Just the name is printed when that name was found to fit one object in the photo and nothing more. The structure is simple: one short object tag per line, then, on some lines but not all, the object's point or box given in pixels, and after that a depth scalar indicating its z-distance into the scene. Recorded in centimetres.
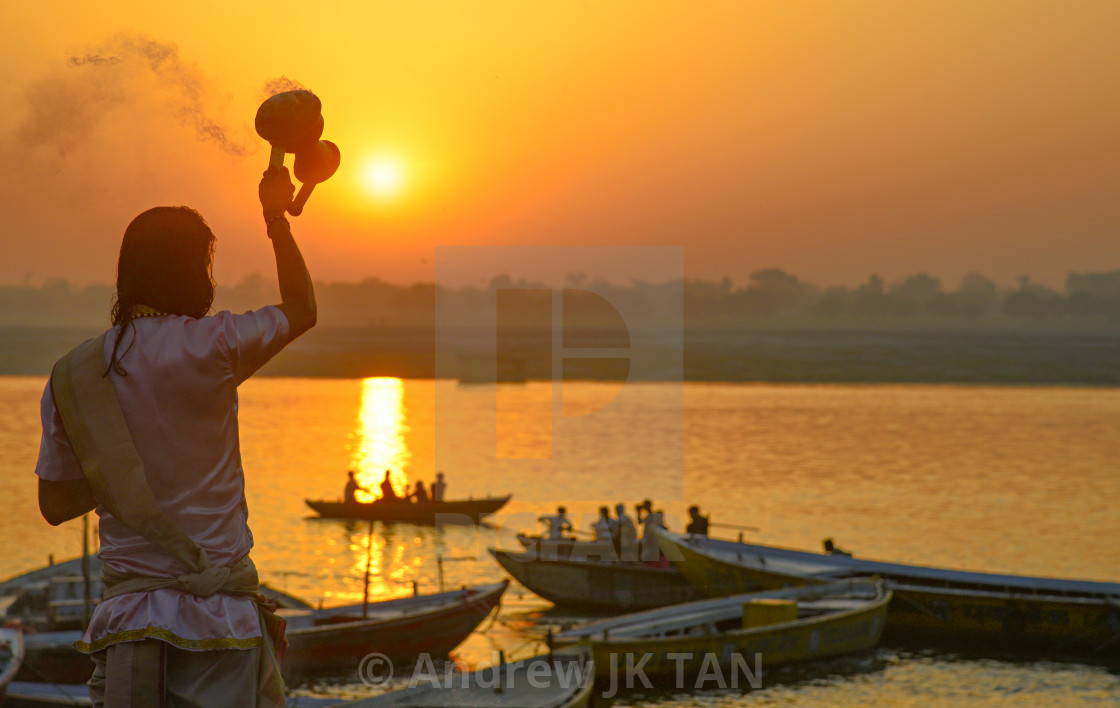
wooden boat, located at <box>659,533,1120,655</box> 3086
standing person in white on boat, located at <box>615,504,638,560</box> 3397
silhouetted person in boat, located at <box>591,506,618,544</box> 3381
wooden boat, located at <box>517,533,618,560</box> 3438
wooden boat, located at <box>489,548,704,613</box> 3359
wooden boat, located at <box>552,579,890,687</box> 2419
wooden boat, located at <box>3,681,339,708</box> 1920
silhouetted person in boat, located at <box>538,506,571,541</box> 3612
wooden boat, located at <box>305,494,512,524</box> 5800
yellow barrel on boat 2620
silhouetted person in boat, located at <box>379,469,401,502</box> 5744
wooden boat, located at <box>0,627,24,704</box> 1928
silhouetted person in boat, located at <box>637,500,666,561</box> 3416
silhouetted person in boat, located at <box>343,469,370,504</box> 5872
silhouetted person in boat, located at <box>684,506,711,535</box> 3447
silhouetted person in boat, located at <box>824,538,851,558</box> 3512
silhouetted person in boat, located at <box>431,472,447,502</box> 5756
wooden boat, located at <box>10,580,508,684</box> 2695
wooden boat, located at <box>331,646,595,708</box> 1703
